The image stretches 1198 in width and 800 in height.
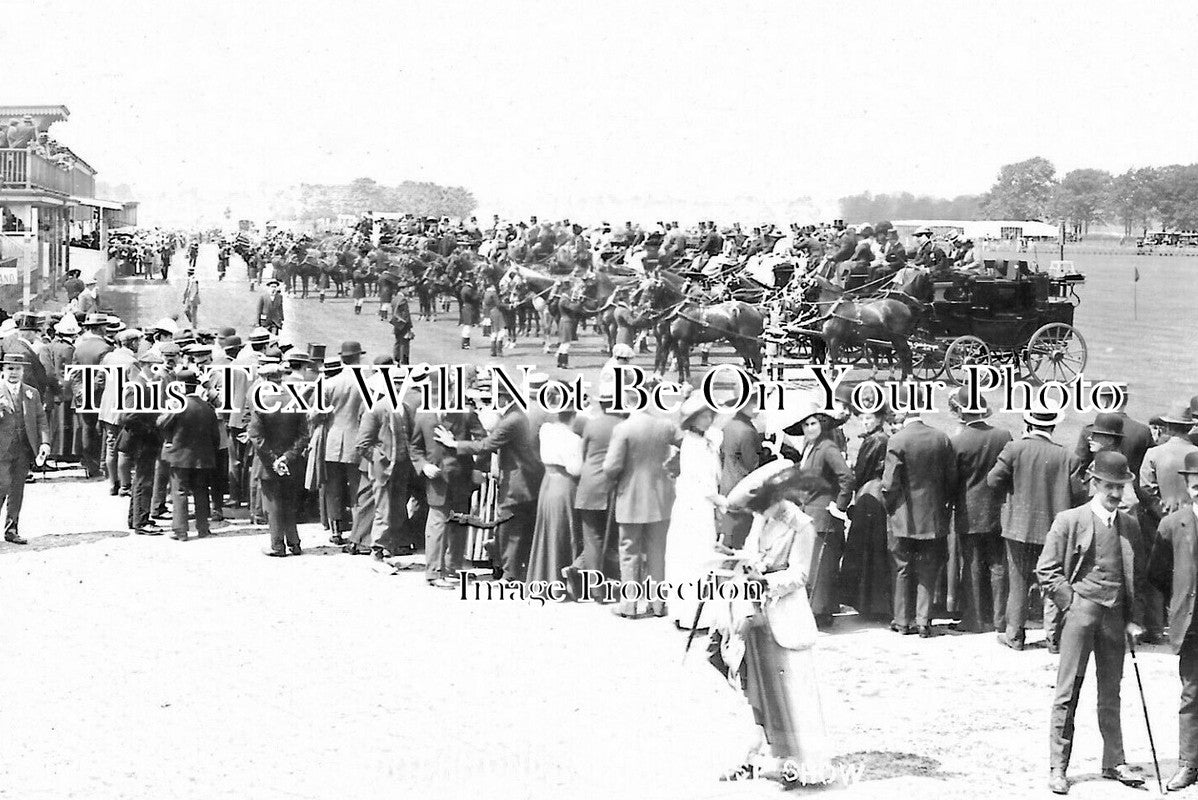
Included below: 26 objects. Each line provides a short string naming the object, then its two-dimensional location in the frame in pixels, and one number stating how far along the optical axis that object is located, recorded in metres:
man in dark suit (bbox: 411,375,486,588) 10.90
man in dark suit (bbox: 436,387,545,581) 10.62
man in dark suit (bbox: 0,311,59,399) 14.91
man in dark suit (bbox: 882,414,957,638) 9.77
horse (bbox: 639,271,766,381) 22.45
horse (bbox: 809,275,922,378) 21.06
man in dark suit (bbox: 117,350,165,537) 12.78
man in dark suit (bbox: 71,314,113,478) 15.28
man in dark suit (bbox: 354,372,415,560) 11.59
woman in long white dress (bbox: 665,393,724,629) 9.49
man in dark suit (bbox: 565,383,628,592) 10.28
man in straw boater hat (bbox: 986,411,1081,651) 9.38
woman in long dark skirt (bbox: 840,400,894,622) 10.12
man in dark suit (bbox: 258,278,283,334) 26.20
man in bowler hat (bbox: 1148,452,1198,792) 6.89
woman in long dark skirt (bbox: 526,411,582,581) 10.37
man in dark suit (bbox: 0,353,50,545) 12.16
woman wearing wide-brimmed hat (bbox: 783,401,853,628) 9.71
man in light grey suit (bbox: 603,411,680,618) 10.11
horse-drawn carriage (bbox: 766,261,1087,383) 21.09
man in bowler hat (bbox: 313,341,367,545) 12.23
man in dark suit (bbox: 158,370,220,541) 12.43
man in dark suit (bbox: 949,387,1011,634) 9.77
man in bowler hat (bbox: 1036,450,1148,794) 6.86
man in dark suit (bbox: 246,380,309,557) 11.90
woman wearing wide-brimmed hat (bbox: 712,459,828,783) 6.67
